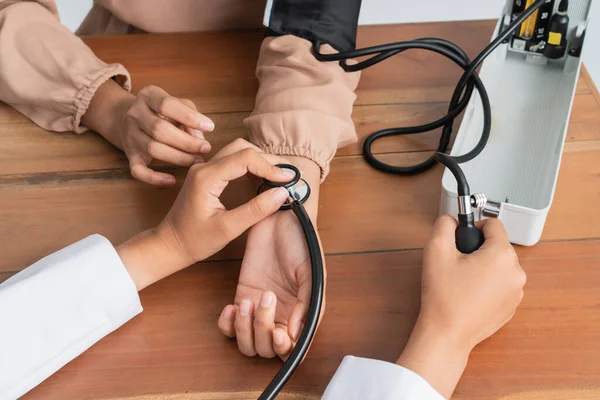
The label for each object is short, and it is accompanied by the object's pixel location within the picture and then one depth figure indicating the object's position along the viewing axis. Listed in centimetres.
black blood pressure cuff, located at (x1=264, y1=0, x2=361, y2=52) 84
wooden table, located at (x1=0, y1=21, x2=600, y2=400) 57
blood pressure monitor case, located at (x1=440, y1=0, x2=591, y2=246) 64
